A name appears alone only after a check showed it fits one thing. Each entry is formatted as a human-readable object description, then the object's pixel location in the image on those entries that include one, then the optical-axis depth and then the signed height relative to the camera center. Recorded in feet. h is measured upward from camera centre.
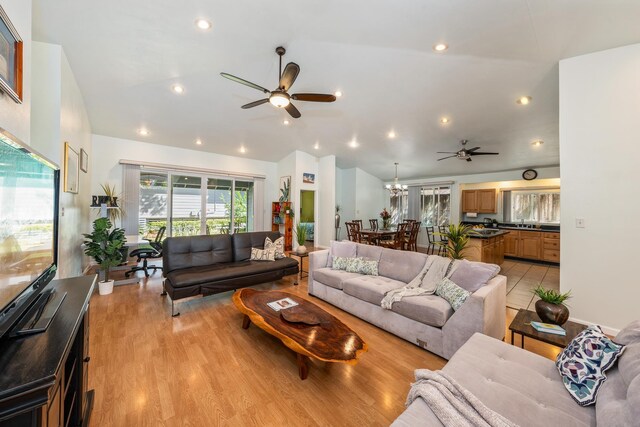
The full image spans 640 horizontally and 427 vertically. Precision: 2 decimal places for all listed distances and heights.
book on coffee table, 8.00 -3.04
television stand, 2.25 -1.66
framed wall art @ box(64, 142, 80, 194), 10.38 +2.02
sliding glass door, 19.15 +0.89
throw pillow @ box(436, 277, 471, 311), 7.43 -2.47
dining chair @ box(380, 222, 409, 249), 19.61 -1.99
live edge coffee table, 5.89 -3.21
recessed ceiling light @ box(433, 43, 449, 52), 9.00 +6.41
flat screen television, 3.21 -0.26
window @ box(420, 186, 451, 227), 26.05 +1.25
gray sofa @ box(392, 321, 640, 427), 3.25 -2.96
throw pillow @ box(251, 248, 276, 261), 13.43 -2.21
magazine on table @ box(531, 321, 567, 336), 6.20 -2.91
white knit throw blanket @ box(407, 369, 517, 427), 3.34 -2.79
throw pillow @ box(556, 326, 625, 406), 3.94 -2.56
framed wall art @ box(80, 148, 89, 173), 13.43 +3.04
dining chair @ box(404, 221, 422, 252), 20.94 -1.64
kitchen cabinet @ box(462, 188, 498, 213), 23.20 +1.59
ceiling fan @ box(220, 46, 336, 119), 8.66 +4.90
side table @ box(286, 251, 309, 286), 13.97 -3.21
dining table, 19.99 -1.60
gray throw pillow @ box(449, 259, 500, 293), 7.68 -1.90
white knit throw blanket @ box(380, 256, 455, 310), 8.41 -2.50
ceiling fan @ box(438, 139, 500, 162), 16.02 +4.30
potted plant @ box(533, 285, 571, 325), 6.66 -2.55
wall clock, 20.68 +3.73
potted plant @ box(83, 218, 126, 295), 12.00 -1.82
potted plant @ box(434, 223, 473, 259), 11.26 -1.09
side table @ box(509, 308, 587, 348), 5.96 -2.99
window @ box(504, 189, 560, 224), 20.89 +1.05
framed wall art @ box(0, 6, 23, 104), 4.54 +3.06
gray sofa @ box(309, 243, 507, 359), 6.90 -2.99
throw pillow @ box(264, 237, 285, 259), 13.93 -1.76
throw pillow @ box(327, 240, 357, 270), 12.34 -1.79
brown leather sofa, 10.11 -2.57
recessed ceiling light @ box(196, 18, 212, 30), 8.55 +6.84
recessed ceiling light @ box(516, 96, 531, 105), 11.78 +5.81
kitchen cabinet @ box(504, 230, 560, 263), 19.15 -2.29
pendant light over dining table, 28.70 +3.36
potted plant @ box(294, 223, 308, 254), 14.49 -1.43
